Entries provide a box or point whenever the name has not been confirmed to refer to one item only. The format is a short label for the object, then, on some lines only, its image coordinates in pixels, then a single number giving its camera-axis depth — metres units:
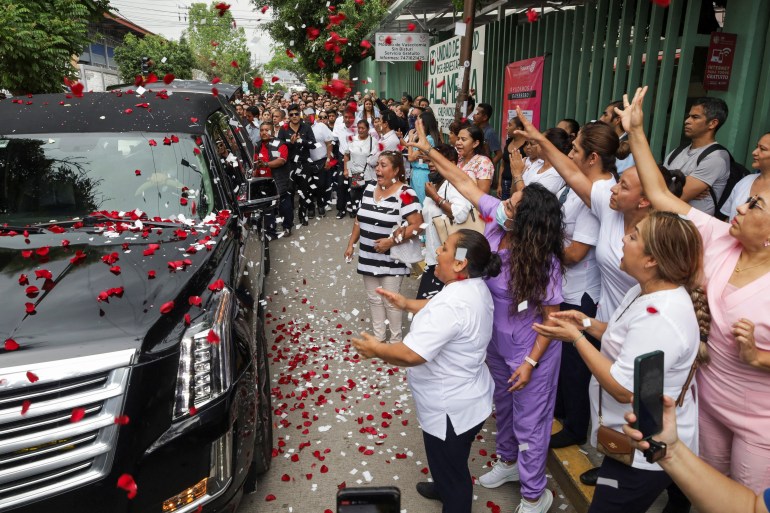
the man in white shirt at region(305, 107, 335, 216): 10.99
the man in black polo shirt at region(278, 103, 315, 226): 10.30
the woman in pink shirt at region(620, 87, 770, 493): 2.21
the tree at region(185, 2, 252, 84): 63.78
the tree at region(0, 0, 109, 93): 10.53
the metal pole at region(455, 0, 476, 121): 7.85
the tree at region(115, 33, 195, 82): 38.97
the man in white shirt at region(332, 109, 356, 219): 10.94
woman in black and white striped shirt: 5.10
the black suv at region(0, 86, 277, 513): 2.34
